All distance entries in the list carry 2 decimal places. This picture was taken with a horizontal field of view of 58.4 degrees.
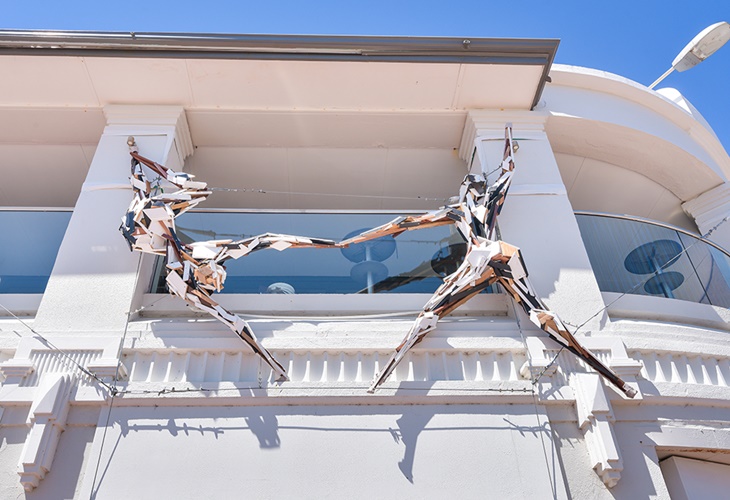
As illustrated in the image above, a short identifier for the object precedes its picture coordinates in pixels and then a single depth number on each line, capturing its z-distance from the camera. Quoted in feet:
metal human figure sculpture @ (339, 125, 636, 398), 17.87
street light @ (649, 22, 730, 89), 30.45
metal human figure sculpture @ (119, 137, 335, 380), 18.56
